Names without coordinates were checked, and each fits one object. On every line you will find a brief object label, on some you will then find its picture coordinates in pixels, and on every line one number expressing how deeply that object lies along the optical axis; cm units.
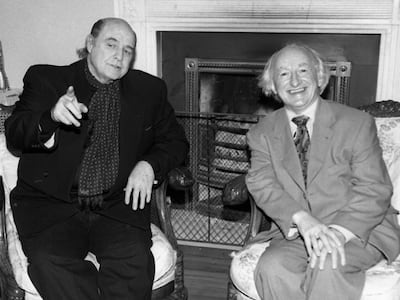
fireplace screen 316
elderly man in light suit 194
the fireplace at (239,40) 293
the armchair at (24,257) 211
